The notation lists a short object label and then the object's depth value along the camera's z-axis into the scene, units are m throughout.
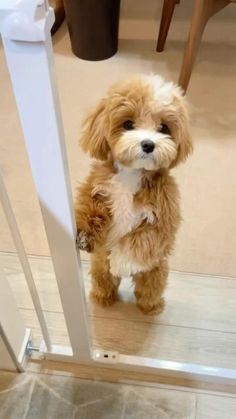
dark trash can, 1.90
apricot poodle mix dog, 0.82
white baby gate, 0.54
